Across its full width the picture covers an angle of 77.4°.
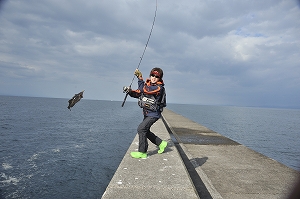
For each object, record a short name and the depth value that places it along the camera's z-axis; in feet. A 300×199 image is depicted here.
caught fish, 19.93
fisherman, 15.61
